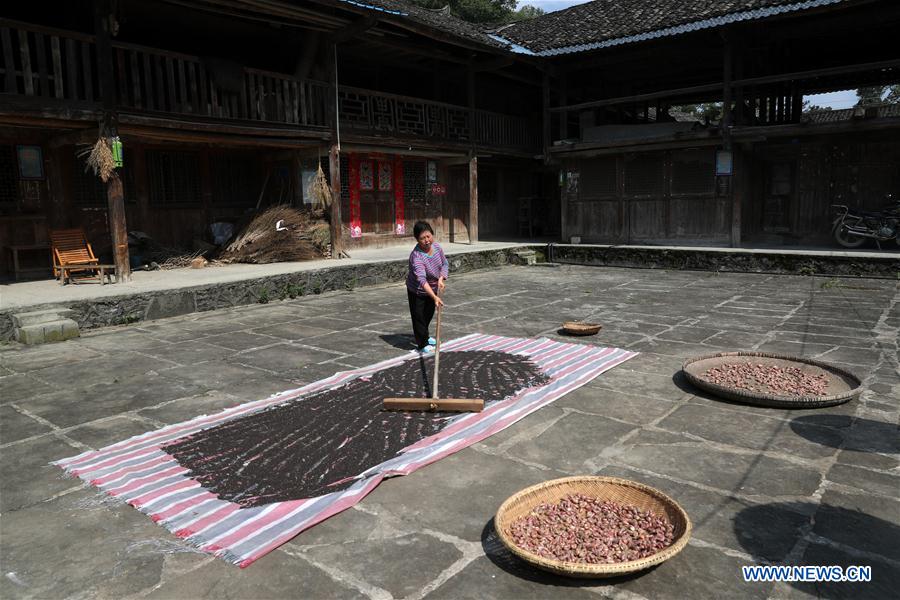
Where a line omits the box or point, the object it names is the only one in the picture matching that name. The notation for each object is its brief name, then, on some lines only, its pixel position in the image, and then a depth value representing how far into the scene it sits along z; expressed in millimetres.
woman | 6016
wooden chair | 9039
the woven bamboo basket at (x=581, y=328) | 6738
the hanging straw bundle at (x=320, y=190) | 12202
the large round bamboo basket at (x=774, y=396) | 4285
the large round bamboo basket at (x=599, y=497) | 2297
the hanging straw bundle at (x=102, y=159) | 8789
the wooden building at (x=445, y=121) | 9977
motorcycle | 13055
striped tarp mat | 2962
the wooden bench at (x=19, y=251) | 9609
